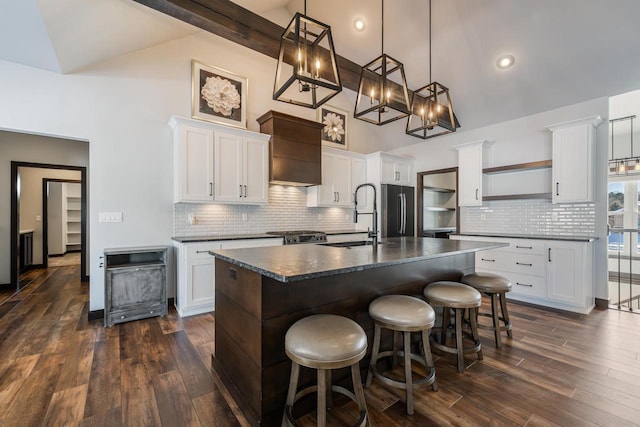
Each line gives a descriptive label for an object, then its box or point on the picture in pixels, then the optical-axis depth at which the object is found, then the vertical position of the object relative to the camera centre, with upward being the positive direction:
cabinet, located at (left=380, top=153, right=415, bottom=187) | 5.34 +0.84
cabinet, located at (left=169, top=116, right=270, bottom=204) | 3.56 +0.66
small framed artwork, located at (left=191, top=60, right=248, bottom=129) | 3.96 +1.73
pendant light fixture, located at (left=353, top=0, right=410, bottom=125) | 2.25 +1.04
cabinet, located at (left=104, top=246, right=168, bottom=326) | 3.08 -0.85
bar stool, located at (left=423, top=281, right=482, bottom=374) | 2.08 -0.67
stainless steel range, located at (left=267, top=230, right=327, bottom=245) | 4.11 -0.38
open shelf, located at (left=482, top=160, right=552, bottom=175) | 4.02 +0.68
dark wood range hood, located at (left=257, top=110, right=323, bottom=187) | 4.28 +1.01
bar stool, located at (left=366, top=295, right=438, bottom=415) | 1.69 -0.68
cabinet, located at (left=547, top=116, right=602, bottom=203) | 3.56 +0.69
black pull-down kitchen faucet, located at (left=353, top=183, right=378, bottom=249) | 2.50 -0.19
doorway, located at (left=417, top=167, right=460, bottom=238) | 5.74 +0.19
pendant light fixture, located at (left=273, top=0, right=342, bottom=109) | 1.87 +1.09
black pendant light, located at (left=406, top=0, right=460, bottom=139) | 2.76 +1.03
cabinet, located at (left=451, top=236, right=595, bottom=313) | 3.46 -0.79
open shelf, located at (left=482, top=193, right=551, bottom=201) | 4.00 +0.24
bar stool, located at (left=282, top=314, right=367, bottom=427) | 1.31 -0.66
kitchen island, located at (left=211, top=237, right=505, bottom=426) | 1.56 -0.56
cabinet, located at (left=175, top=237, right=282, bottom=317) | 3.33 -0.79
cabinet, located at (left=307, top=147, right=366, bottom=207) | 5.05 +0.63
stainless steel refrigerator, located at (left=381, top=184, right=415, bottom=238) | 5.21 +0.00
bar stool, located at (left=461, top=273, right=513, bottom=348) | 2.53 -0.70
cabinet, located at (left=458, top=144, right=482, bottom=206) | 4.56 +0.62
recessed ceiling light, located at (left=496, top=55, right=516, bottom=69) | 3.77 +2.08
